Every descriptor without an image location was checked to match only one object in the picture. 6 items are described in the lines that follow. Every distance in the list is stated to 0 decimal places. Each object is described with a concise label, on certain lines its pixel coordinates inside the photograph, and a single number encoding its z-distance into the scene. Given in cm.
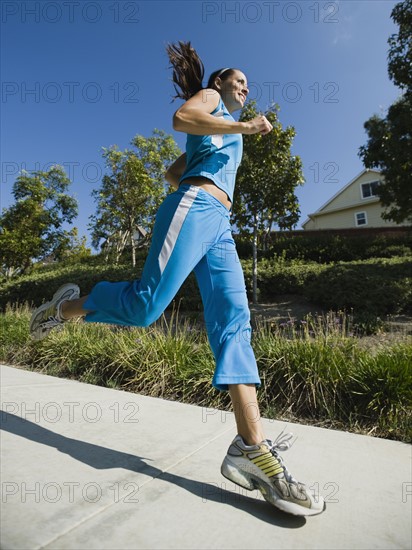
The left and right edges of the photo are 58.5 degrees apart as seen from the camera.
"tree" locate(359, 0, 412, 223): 798
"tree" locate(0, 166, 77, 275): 1945
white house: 2689
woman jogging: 142
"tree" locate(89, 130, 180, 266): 1500
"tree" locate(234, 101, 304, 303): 846
